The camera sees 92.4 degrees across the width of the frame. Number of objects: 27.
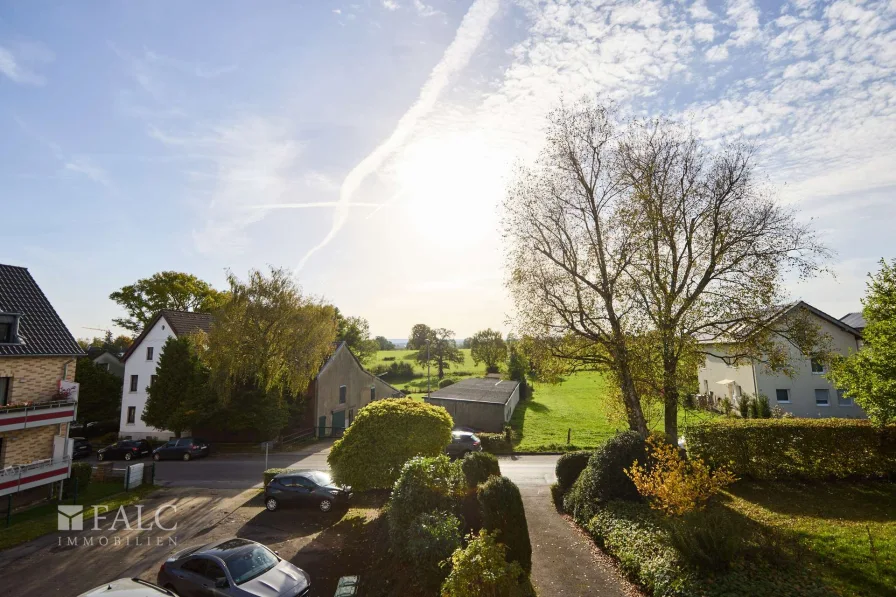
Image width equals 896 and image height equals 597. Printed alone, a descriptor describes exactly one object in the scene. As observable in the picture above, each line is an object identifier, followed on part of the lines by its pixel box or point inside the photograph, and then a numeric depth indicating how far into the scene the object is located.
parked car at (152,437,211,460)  29.12
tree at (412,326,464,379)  81.19
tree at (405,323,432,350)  105.85
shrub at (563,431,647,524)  13.48
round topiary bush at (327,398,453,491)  15.25
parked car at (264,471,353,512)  16.92
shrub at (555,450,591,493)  16.86
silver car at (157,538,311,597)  9.91
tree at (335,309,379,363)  69.50
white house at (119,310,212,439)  36.59
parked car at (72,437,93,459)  30.95
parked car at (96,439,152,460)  30.47
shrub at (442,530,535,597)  7.47
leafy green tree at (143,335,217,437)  32.03
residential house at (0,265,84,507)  18.75
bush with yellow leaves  10.62
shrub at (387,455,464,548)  11.46
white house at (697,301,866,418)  33.54
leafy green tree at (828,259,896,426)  14.88
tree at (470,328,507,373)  78.16
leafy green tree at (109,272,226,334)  52.00
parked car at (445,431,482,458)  25.31
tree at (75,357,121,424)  37.62
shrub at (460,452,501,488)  13.58
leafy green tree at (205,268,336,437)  30.47
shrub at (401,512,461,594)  9.59
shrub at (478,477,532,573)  10.15
